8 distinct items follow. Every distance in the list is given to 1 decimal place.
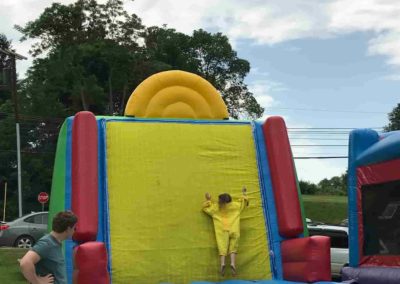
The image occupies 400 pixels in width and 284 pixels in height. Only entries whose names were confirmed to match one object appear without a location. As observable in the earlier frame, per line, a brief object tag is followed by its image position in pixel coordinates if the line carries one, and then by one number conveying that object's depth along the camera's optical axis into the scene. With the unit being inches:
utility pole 1065.5
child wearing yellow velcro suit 334.6
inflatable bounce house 303.0
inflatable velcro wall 322.3
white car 492.7
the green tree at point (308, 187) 2209.6
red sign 1042.7
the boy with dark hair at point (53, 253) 184.5
